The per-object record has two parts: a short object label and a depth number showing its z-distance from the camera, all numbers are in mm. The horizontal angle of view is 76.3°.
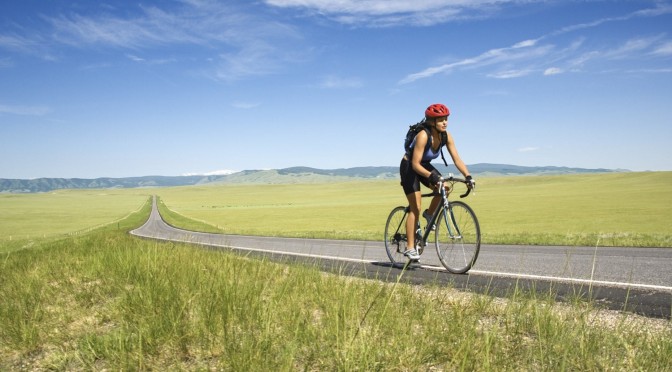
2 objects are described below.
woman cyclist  6230
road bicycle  6148
